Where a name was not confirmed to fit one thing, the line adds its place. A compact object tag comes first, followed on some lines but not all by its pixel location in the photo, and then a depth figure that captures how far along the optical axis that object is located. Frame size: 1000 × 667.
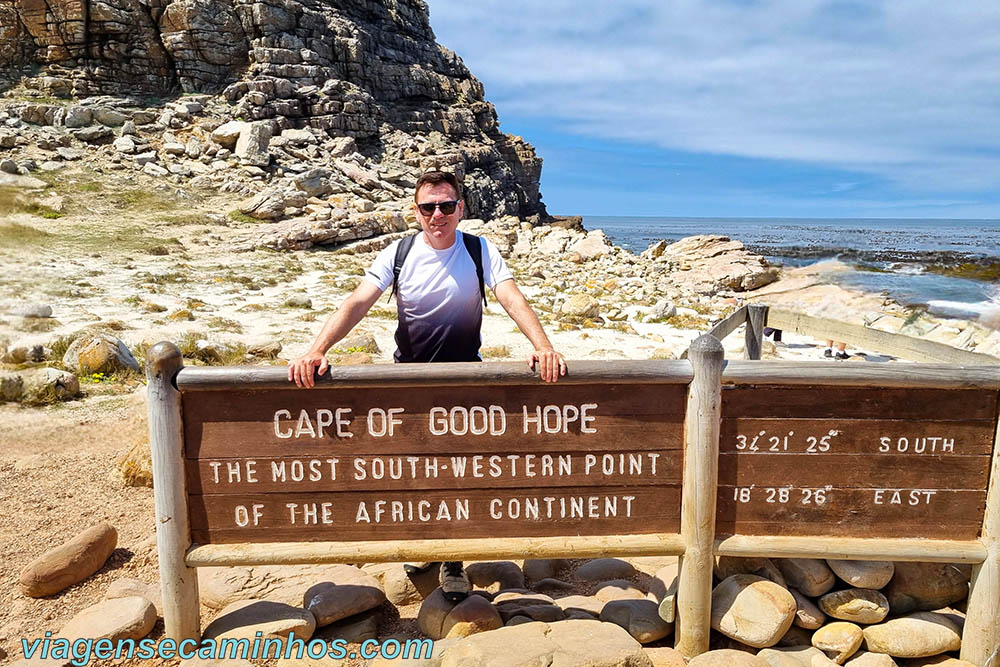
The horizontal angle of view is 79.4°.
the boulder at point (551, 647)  2.84
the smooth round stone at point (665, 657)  3.24
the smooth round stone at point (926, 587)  3.47
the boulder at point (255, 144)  38.78
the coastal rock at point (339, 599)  3.56
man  3.52
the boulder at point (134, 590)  3.94
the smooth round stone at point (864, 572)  3.39
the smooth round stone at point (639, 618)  3.43
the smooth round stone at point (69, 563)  3.99
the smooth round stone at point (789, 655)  3.16
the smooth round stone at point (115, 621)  3.34
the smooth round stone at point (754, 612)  3.24
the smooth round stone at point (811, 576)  3.45
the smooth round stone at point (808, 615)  3.36
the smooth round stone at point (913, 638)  3.26
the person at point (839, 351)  10.66
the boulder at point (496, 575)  4.21
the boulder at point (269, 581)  3.78
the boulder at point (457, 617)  3.42
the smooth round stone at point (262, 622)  3.31
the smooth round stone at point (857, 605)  3.35
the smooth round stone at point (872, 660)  3.18
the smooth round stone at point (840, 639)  3.26
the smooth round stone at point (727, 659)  3.04
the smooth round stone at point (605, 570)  4.36
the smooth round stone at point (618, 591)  3.94
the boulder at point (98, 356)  8.91
